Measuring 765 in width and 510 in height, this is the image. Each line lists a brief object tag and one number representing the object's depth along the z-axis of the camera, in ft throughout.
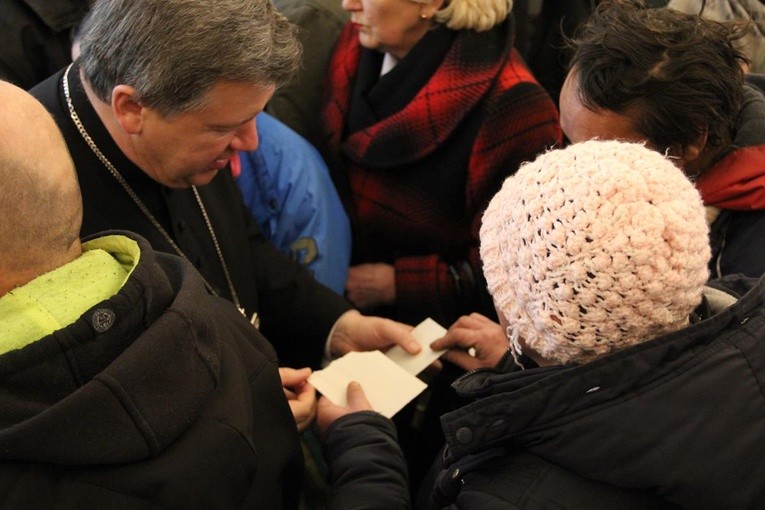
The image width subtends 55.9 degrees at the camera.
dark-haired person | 5.57
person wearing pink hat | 3.50
